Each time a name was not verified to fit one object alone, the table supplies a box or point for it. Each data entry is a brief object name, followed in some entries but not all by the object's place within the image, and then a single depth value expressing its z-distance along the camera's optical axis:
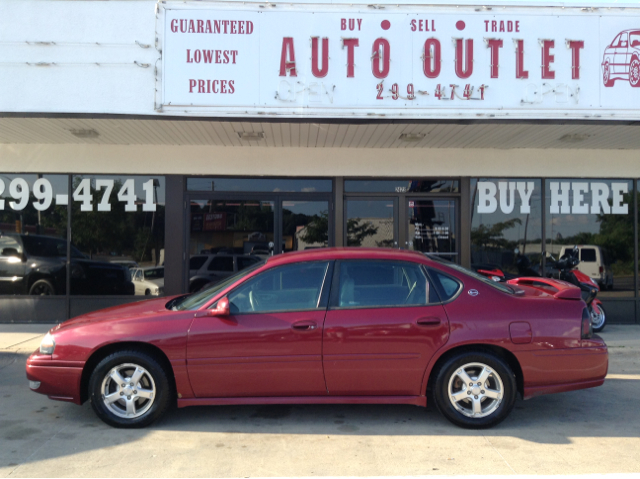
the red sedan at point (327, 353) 4.62
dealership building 7.48
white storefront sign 7.52
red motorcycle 8.92
